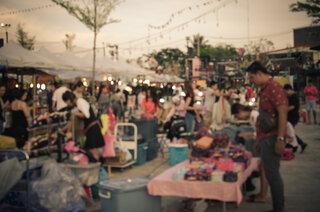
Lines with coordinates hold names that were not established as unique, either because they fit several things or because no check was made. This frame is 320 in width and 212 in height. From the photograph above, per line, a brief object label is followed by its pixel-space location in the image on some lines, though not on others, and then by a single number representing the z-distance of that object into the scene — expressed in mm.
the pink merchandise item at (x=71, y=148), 5758
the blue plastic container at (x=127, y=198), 3918
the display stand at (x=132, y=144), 7769
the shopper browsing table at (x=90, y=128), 6332
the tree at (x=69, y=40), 46100
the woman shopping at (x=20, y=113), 7500
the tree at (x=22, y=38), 31516
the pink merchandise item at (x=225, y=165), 4258
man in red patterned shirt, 4039
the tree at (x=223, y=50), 79044
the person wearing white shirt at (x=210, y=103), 10523
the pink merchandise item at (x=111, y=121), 7848
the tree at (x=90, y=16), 16250
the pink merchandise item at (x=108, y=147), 7113
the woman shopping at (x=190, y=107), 8656
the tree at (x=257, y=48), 33125
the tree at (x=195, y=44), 71712
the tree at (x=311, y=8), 25972
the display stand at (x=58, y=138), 5311
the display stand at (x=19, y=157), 4406
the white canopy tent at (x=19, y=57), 11443
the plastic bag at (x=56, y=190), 4574
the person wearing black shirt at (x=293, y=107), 8344
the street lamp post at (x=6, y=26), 28648
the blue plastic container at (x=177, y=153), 7656
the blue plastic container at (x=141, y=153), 8062
